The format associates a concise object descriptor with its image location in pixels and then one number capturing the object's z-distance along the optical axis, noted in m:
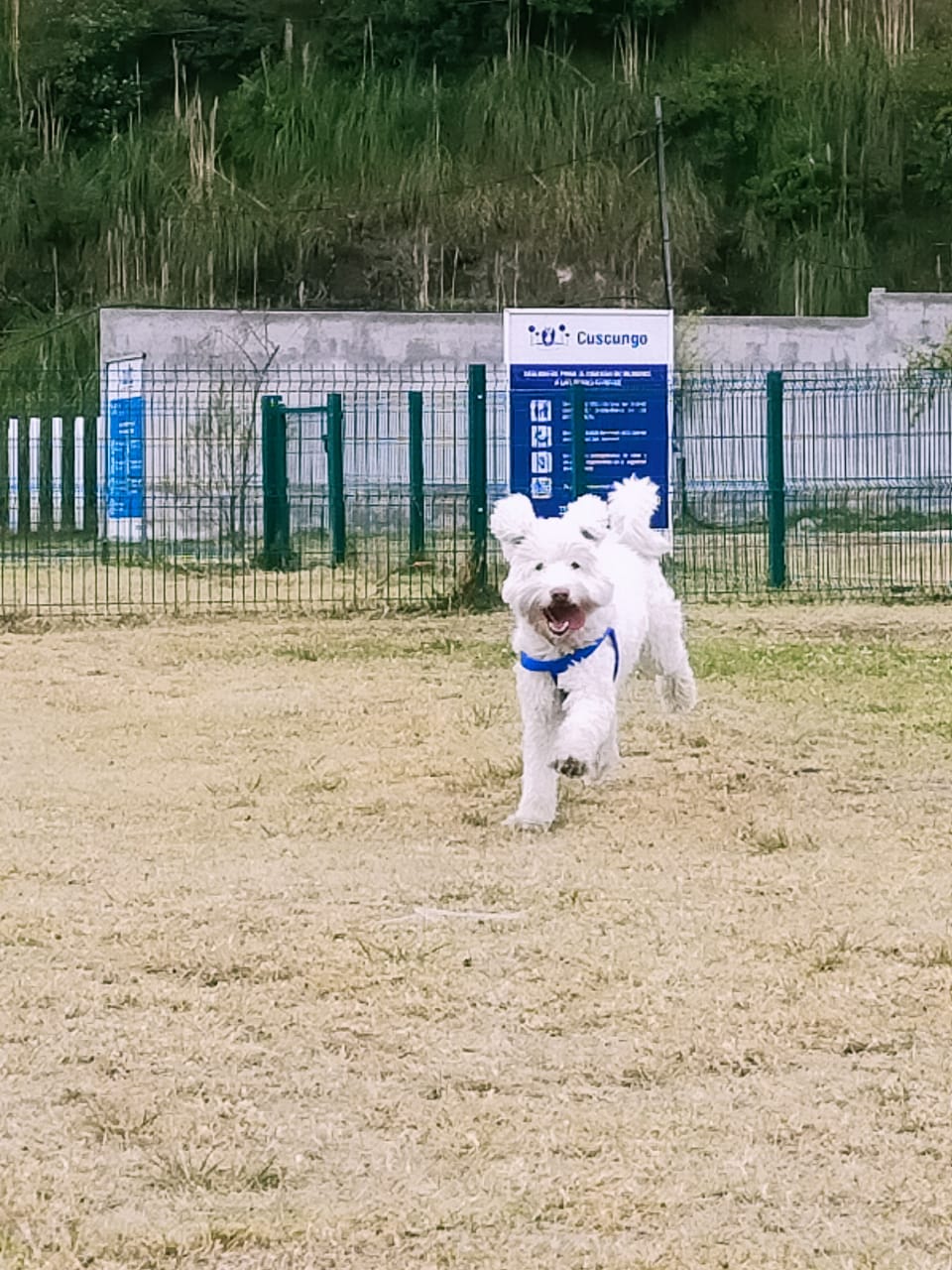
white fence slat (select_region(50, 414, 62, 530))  18.47
